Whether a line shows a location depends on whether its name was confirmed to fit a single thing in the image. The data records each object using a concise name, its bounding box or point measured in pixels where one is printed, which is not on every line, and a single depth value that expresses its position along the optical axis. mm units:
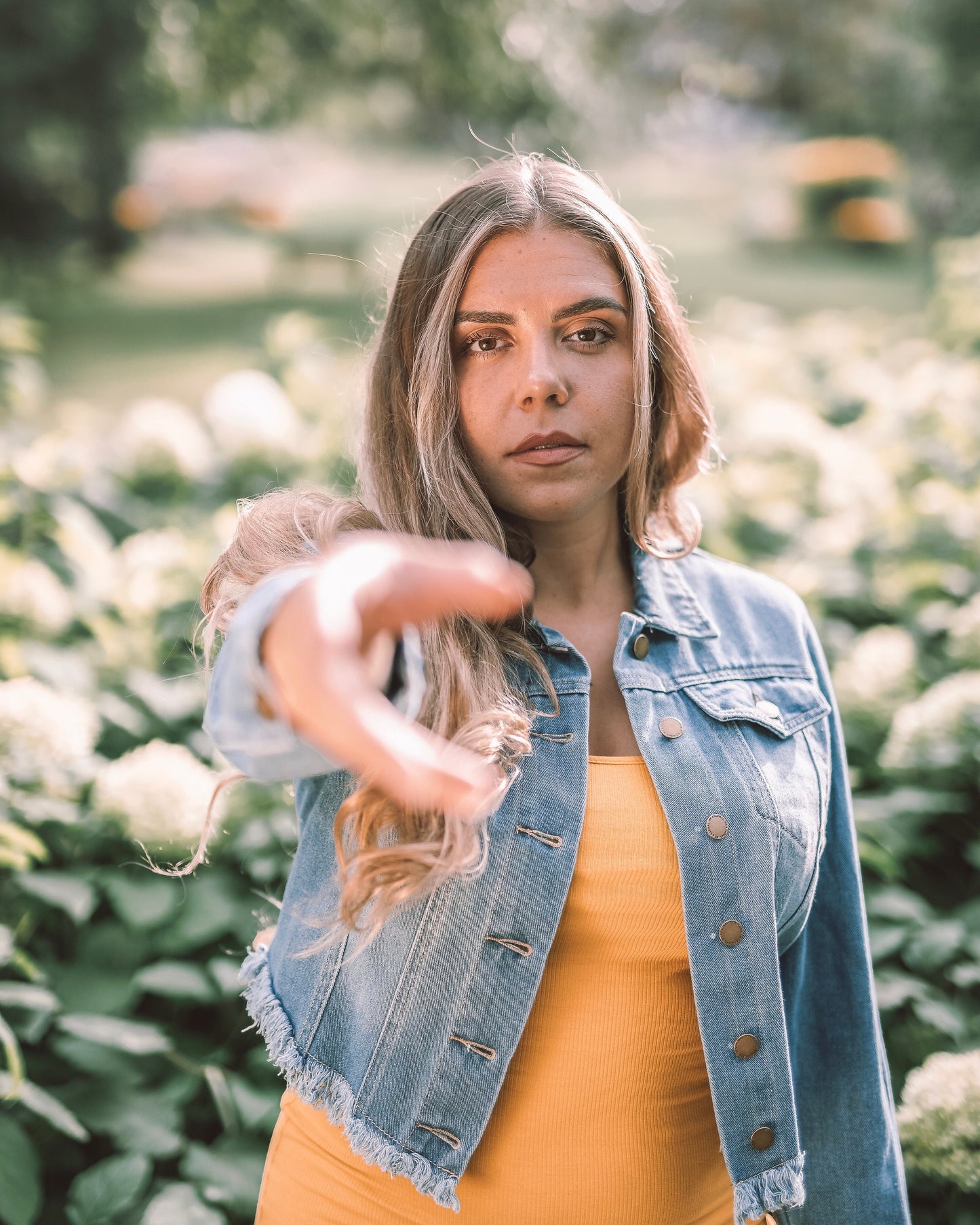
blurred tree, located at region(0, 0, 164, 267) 11602
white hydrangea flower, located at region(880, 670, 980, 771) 2229
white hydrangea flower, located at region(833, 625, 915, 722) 2490
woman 1427
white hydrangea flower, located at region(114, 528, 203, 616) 2887
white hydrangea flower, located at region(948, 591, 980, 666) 2535
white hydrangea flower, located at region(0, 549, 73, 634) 2605
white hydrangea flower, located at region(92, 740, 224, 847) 2086
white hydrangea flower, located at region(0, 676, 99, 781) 2055
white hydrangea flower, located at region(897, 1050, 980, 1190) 1722
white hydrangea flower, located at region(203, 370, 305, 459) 3764
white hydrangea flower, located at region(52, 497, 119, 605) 2955
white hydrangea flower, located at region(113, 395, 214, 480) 3676
